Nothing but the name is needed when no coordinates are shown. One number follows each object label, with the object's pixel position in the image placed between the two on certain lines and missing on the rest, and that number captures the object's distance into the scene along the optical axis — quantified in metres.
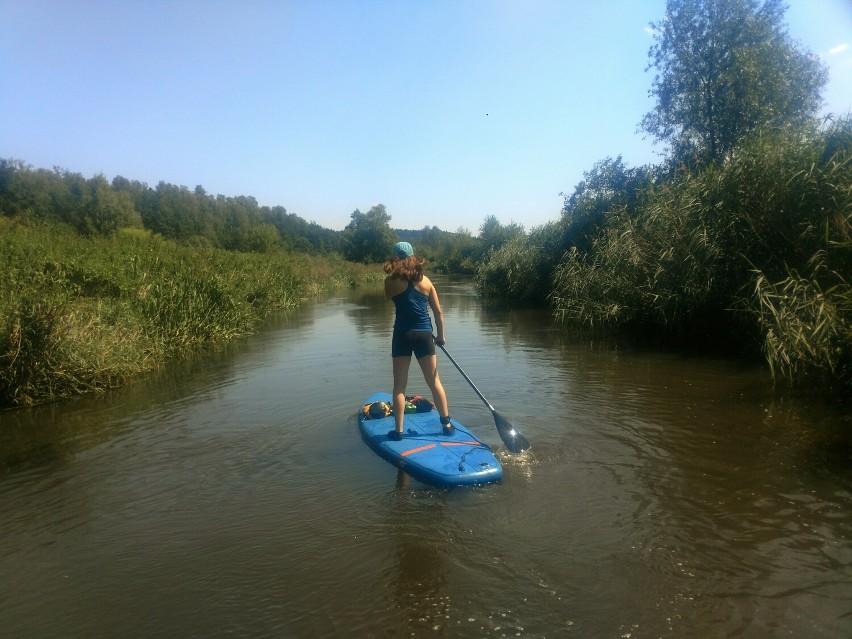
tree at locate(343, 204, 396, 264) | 71.62
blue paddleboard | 4.62
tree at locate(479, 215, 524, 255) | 48.47
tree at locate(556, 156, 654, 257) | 21.20
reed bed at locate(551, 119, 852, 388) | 7.17
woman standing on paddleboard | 5.21
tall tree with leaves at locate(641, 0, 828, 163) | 19.31
